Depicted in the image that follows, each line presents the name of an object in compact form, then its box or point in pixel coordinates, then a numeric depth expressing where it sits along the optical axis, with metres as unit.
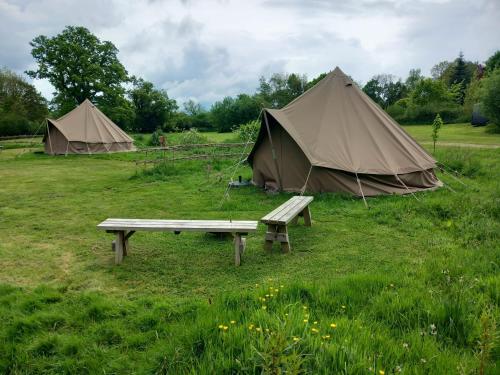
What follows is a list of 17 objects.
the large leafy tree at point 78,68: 34.81
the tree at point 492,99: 26.41
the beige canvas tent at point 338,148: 8.94
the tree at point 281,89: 64.62
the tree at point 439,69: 67.92
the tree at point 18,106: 37.25
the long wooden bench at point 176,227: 4.99
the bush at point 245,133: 23.20
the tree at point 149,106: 45.25
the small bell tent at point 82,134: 22.89
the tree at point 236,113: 54.28
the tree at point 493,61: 50.90
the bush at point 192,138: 25.28
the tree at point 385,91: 63.28
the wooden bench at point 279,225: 5.39
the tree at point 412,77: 72.71
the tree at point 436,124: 14.15
